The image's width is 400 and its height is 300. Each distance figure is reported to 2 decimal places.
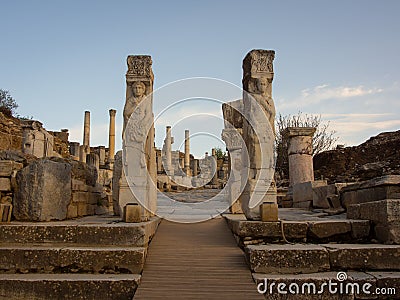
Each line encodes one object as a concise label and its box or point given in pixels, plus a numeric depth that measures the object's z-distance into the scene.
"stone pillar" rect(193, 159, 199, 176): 38.04
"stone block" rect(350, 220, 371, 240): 5.35
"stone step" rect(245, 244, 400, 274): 4.59
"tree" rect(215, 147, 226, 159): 53.86
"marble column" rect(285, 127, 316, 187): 14.68
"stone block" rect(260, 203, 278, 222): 5.62
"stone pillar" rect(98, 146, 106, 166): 31.12
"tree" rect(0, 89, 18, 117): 30.86
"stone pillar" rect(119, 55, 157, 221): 7.19
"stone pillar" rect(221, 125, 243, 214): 9.55
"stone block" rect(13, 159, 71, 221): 6.73
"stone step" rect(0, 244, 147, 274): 4.68
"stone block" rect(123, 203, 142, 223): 5.99
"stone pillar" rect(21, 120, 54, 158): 13.60
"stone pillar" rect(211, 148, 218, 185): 30.89
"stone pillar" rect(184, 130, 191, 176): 38.81
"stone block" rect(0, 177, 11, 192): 6.95
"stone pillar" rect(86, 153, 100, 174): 23.38
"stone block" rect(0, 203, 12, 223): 6.49
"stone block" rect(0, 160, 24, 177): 7.07
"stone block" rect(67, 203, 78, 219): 7.46
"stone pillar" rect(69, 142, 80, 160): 25.89
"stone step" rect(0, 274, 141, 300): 4.26
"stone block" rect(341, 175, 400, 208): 6.50
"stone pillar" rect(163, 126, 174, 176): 34.24
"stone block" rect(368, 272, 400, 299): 4.20
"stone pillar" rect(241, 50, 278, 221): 6.57
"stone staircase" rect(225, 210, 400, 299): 4.23
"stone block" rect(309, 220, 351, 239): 5.32
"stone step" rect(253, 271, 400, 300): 4.21
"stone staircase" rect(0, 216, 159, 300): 4.29
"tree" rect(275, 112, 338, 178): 24.86
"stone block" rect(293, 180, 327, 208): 10.92
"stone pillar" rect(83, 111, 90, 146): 31.34
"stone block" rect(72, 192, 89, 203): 7.79
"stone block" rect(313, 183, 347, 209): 9.15
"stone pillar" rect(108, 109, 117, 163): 30.98
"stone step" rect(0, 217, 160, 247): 5.19
